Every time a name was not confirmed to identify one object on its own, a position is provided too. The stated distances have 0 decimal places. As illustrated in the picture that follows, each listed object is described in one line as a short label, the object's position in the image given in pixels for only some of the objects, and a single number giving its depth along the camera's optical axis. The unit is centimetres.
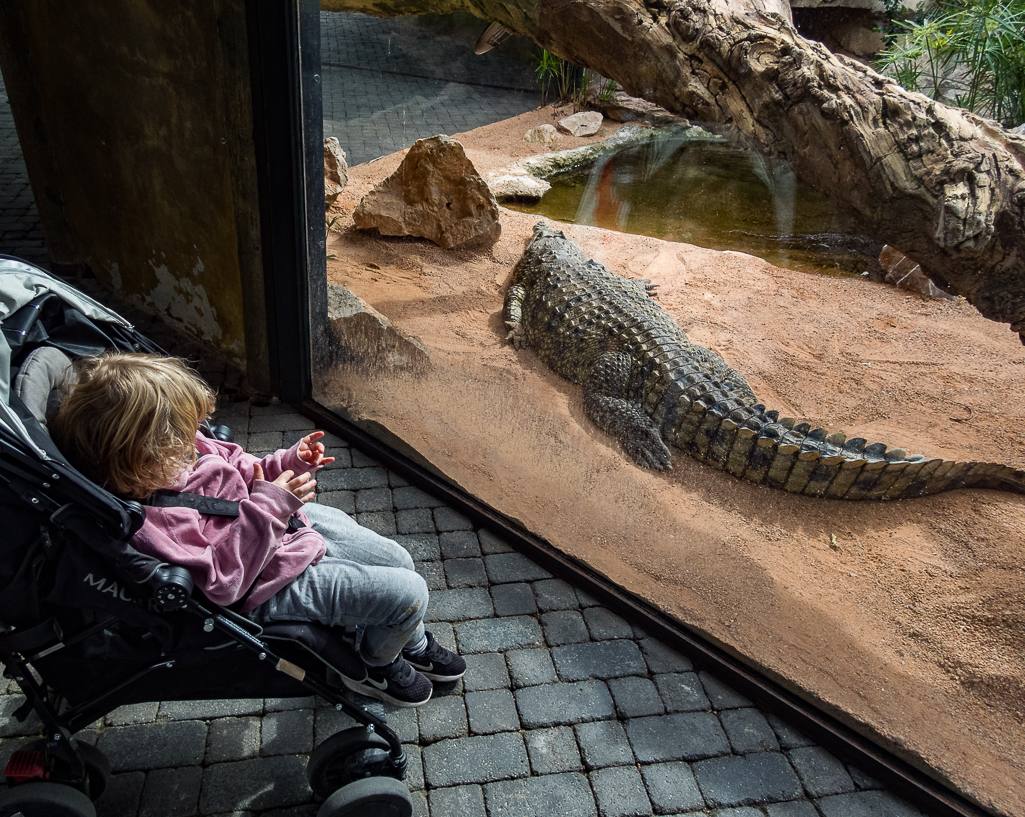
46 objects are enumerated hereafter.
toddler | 154
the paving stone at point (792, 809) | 215
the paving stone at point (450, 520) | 307
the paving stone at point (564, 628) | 263
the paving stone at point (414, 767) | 212
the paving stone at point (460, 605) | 266
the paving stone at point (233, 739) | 214
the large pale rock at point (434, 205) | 395
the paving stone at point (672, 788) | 215
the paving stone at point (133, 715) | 219
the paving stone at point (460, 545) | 293
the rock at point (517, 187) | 365
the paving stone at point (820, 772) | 223
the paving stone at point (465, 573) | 281
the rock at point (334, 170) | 348
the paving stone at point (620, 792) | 212
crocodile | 236
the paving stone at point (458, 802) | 207
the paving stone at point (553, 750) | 221
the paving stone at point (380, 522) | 300
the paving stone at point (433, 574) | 278
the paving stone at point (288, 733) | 217
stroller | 145
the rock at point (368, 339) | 349
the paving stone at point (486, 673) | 244
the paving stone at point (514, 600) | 271
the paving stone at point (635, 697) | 240
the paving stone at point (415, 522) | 302
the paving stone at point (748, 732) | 233
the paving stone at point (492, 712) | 231
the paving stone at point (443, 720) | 227
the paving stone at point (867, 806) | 218
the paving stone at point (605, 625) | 267
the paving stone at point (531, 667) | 247
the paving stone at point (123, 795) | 198
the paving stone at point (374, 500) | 312
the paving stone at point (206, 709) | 223
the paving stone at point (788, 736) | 235
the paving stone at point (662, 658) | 256
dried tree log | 175
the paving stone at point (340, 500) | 308
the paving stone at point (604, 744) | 224
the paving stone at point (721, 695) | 246
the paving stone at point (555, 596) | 276
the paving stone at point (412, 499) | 315
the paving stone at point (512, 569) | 285
